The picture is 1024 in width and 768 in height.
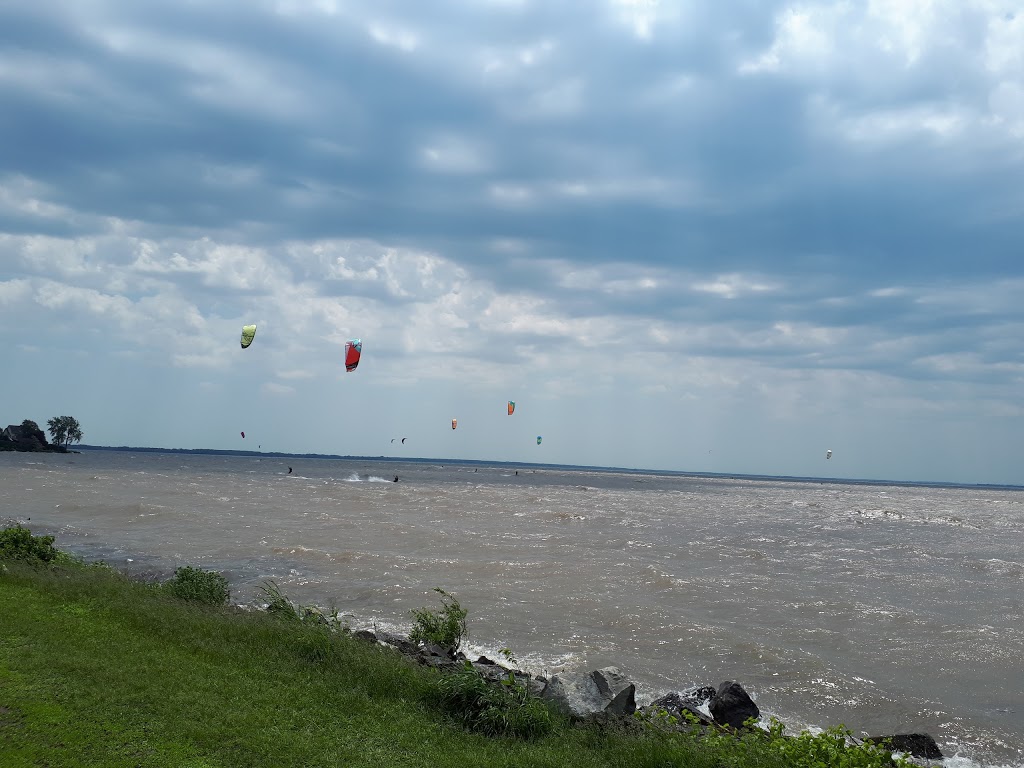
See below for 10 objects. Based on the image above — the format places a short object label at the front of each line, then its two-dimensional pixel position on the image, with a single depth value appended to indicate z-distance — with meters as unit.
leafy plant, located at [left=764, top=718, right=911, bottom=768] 6.57
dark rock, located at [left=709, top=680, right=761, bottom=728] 10.54
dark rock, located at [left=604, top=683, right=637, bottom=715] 9.17
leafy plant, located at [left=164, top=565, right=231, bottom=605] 13.08
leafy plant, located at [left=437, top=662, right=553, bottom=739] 7.86
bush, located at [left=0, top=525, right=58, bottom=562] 14.92
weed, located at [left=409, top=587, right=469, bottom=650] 12.56
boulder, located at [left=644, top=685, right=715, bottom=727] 10.30
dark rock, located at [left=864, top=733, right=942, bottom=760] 9.98
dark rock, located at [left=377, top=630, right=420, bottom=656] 11.79
